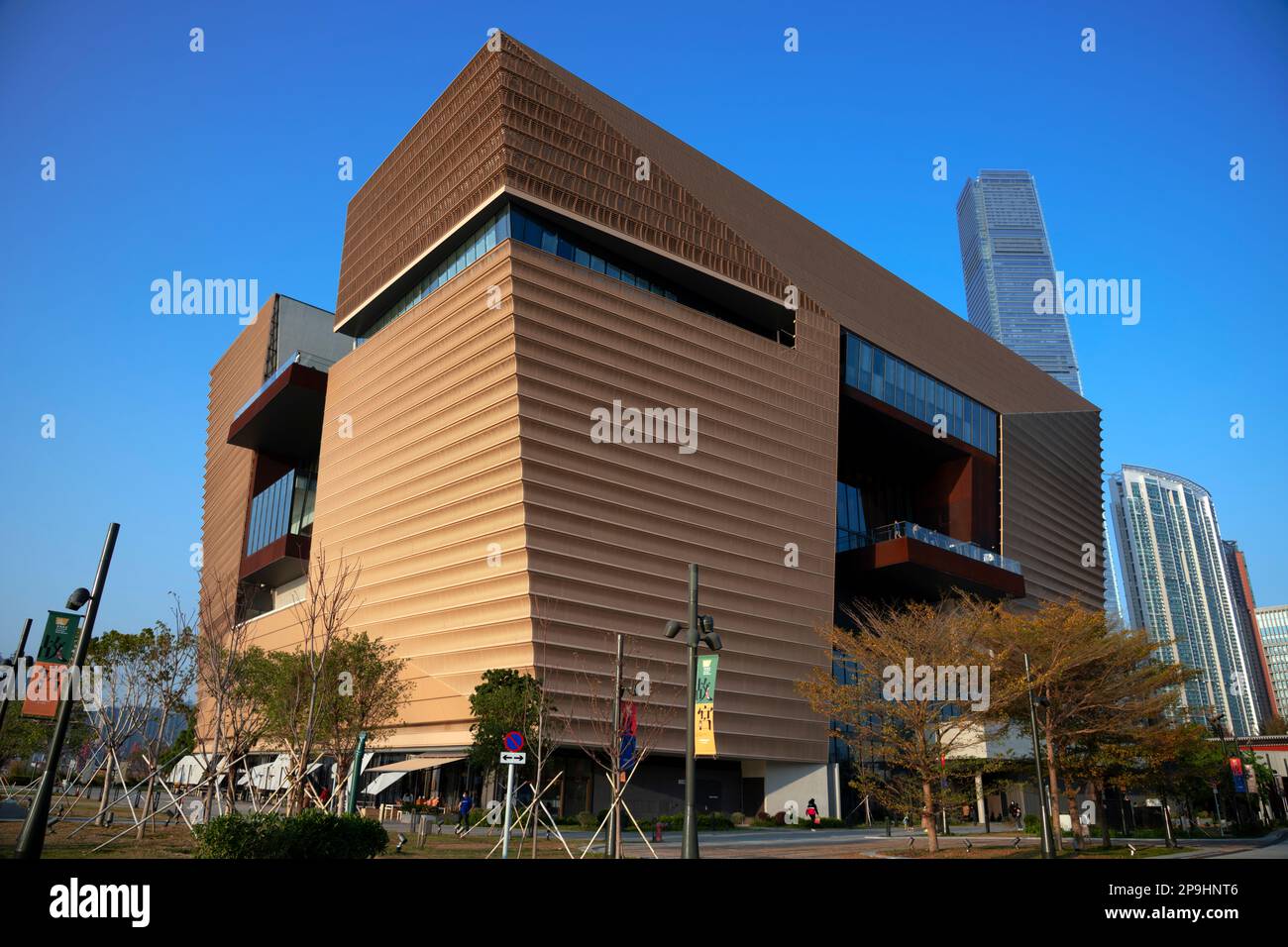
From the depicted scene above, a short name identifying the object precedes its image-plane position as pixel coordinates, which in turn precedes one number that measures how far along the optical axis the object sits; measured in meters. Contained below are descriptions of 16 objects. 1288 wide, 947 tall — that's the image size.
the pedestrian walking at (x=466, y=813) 33.42
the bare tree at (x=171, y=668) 43.03
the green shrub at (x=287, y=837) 17.14
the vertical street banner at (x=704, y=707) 18.52
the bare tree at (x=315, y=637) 23.97
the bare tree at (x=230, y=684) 27.97
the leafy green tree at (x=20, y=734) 50.72
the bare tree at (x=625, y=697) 41.00
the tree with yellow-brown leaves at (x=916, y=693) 33.06
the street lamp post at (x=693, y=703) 17.59
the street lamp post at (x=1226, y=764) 53.71
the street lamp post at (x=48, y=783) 15.97
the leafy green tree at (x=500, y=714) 35.34
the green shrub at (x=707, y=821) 42.97
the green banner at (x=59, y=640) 19.66
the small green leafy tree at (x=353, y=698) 35.28
